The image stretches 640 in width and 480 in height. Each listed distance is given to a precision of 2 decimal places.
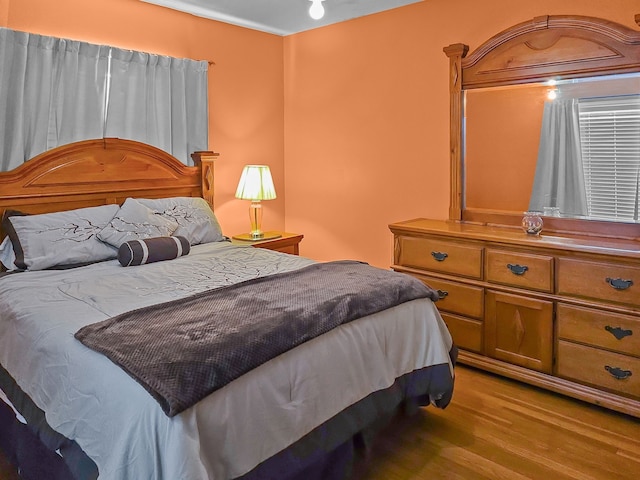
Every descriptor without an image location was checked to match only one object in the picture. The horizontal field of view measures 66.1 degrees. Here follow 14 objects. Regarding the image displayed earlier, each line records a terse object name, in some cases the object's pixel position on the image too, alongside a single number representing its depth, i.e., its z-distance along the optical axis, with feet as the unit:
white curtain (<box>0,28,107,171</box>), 9.54
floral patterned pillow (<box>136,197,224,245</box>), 10.93
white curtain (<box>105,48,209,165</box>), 11.14
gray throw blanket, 4.90
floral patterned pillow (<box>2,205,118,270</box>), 8.82
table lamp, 13.03
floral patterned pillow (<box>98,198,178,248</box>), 9.61
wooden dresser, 8.24
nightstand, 12.59
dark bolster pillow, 9.16
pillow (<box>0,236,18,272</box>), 9.05
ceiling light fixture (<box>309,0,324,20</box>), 9.50
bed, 4.84
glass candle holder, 9.77
